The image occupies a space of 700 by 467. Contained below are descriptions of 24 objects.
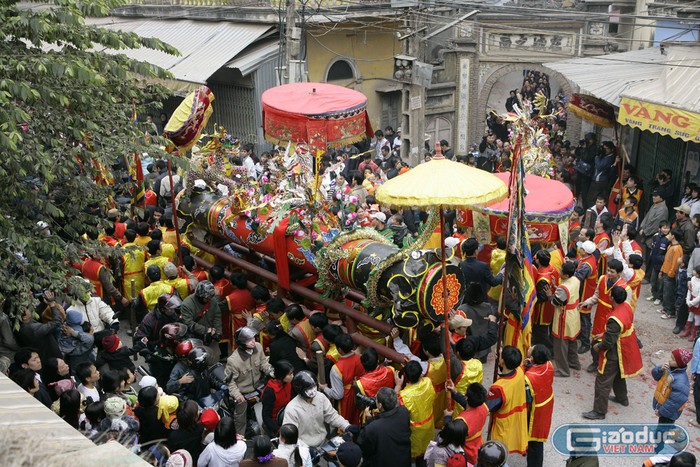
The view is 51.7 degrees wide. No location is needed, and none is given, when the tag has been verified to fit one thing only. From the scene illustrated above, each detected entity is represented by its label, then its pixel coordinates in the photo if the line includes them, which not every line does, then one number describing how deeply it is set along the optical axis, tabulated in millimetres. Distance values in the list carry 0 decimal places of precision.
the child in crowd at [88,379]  6562
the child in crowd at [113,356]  7305
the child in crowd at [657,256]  10727
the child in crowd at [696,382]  7450
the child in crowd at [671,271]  10336
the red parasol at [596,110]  14898
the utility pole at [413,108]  16531
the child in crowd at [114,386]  6262
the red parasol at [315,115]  10305
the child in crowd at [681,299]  10039
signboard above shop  10984
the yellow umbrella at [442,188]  6035
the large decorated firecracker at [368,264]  6801
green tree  6008
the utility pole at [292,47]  14719
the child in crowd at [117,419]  5828
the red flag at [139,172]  12237
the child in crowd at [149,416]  6043
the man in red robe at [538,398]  6734
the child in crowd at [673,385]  6768
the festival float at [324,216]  6742
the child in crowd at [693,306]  9406
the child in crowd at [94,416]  5883
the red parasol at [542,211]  8961
